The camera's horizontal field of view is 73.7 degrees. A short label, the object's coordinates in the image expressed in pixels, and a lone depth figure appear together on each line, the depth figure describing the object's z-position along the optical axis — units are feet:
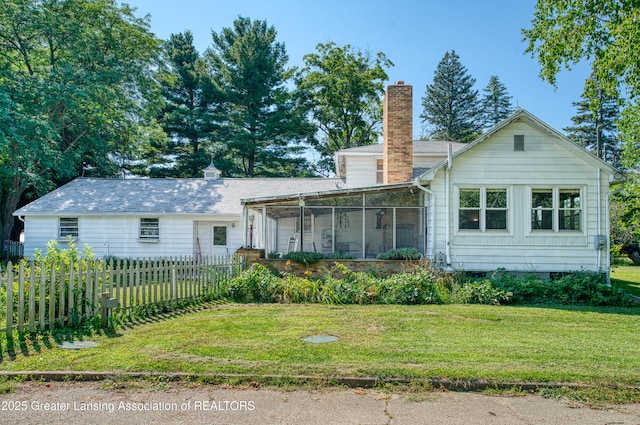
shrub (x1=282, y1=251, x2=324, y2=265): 42.70
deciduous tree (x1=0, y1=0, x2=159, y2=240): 67.46
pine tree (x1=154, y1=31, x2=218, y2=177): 118.42
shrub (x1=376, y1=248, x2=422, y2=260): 43.09
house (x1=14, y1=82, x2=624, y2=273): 42.29
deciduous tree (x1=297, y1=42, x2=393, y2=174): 114.42
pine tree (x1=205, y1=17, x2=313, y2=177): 115.24
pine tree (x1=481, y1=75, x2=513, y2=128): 161.82
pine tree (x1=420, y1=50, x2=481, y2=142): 159.33
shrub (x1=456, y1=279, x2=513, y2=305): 35.55
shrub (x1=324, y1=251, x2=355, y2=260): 43.60
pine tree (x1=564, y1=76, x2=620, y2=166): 151.06
